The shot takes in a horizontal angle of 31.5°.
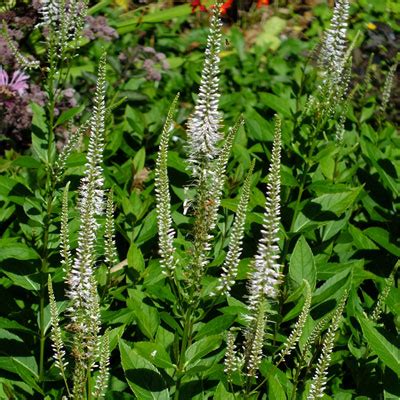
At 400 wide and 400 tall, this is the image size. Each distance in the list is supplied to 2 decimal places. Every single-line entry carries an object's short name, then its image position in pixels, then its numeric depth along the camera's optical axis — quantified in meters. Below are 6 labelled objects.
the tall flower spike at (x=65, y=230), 2.32
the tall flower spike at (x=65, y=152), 3.21
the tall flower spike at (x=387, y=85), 4.75
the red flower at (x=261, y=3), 8.21
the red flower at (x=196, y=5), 6.75
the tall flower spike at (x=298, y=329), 2.20
